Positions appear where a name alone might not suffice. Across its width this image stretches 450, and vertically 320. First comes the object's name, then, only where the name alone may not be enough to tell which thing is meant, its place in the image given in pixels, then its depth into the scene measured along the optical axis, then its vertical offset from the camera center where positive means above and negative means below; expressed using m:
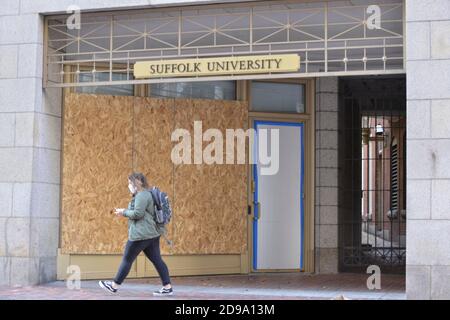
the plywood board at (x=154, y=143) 12.31 +0.86
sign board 10.14 +1.74
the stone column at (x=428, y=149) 9.42 +0.62
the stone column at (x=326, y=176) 13.30 +0.40
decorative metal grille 10.44 +2.39
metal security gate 13.45 +0.45
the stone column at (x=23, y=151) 11.16 +0.66
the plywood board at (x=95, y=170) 11.92 +0.42
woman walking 9.94 -0.40
